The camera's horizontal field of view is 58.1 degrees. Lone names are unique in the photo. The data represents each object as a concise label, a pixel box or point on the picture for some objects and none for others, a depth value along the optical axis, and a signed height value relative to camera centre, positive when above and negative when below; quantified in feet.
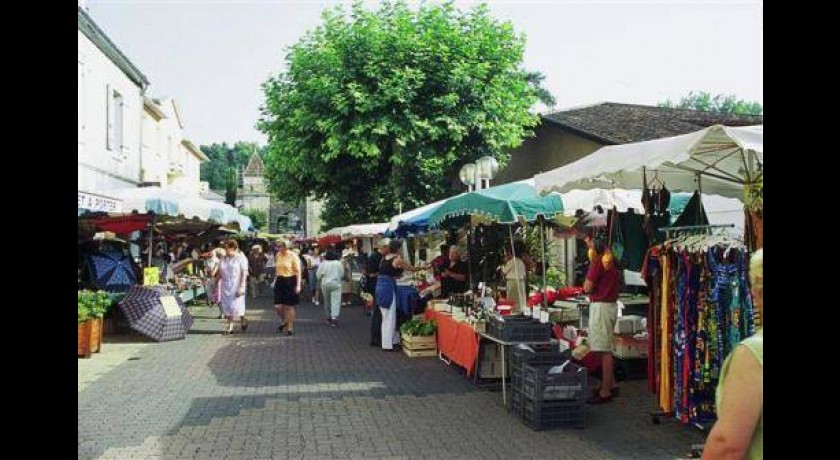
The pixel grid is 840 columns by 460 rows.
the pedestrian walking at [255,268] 87.86 -2.80
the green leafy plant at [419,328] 39.29 -4.34
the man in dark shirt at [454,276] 42.91 -1.76
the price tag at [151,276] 47.96 -2.00
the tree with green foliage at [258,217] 264.11 +9.97
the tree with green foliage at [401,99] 70.54 +14.03
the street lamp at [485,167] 51.85 +5.38
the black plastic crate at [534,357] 24.61 -3.69
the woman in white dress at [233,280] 48.44 -2.25
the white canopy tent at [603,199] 32.81 +2.05
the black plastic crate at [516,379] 24.91 -4.50
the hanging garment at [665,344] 21.98 -2.88
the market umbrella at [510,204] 30.37 +1.74
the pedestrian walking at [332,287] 55.26 -3.11
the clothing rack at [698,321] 20.17 -2.10
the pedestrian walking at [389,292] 41.81 -2.62
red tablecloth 31.45 -4.31
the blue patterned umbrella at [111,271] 48.11 -1.71
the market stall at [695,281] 20.13 -1.00
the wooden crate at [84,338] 38.02 -4.74
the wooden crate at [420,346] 39.19 -5.25
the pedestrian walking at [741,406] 8.13 -1.75
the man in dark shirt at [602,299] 26.50 -1.89
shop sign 40.01 +2.36
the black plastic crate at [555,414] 23.39 -5.26
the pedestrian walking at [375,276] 43.93 -2.18
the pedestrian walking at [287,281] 47.57 -2.27
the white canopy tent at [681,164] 19.95 +2.63
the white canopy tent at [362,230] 74.33 +1.52
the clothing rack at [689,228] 21.72 +0.51
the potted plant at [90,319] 38.19 -3.84
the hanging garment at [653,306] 23.24 -1.87
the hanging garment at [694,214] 25.96 +1.09
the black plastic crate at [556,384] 23.34 -4.32
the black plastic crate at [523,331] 27.20 -3.09
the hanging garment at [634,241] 30.50 +0.18
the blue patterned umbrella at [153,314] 45.42 -4.24
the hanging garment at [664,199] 27.68 +1.70
